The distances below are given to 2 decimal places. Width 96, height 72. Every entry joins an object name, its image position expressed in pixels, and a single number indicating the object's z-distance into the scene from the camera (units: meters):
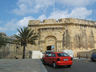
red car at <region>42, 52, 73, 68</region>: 6.90
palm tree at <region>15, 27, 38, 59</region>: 16.58
